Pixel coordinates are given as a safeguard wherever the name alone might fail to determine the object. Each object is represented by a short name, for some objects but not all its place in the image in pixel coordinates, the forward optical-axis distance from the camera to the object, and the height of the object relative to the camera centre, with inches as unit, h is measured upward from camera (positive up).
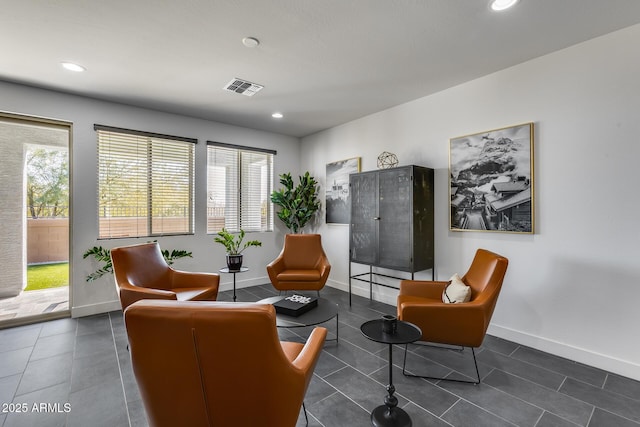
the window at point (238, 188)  187.5 +19.2
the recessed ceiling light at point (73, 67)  112.7 +59.5
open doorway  141.8 +3.5
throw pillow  97.3 -26.9
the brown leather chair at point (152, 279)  103.2 -26.4
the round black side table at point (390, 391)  68.8 -43.9
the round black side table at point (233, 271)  145.4 -27.8
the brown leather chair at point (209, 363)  42.9 -23.1
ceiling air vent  130.6 +60.4
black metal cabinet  133.8 -2.1
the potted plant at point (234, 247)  146.2 -20.1
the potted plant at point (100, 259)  144.1 -21.8
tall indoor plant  201.6 +10.1
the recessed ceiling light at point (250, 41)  97.2 +59.5
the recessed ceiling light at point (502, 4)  79.3 +58.3
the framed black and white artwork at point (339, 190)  185.5 +17.1
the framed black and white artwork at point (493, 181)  111.7 +14.0
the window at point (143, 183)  152.2 +18.6
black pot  145.9 -23.3
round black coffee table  91.1 -34.0
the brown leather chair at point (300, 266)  150.0 -28.7
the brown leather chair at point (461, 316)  86.0 -30.7
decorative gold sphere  159.6 +30.7
